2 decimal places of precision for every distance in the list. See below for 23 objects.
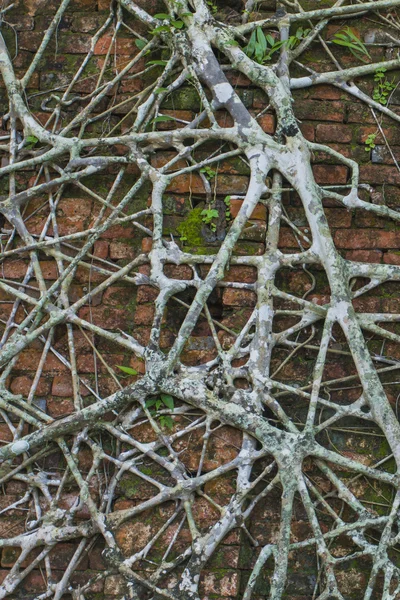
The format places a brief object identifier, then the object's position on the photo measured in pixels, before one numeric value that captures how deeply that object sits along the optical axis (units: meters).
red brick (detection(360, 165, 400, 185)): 2.59
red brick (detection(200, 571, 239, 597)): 2.22
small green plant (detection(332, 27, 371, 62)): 2.61
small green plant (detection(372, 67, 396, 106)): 2.63
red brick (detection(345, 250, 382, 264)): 2.53
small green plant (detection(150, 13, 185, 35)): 2.55
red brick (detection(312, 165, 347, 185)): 2.57
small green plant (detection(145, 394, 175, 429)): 2.36
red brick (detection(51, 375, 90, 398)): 2.48
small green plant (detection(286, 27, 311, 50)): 2.60
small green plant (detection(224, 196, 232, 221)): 2.51
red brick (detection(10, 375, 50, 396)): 2.49
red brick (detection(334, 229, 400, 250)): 2.54
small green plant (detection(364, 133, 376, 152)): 2.59
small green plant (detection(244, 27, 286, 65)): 2.56
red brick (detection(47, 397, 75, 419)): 2.47
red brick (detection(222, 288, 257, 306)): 2.44
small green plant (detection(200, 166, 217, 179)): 2.53
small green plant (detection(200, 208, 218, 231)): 2.49
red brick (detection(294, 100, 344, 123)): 2.61
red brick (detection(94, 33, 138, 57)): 2.71
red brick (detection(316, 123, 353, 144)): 2.60
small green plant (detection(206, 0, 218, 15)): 2.66
